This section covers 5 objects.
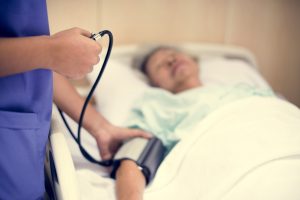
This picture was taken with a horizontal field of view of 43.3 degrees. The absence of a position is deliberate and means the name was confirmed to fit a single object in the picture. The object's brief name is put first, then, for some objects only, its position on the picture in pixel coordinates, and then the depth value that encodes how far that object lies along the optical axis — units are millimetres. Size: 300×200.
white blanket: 960
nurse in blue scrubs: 760
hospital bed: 948
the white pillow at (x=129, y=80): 1676
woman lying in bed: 1374
